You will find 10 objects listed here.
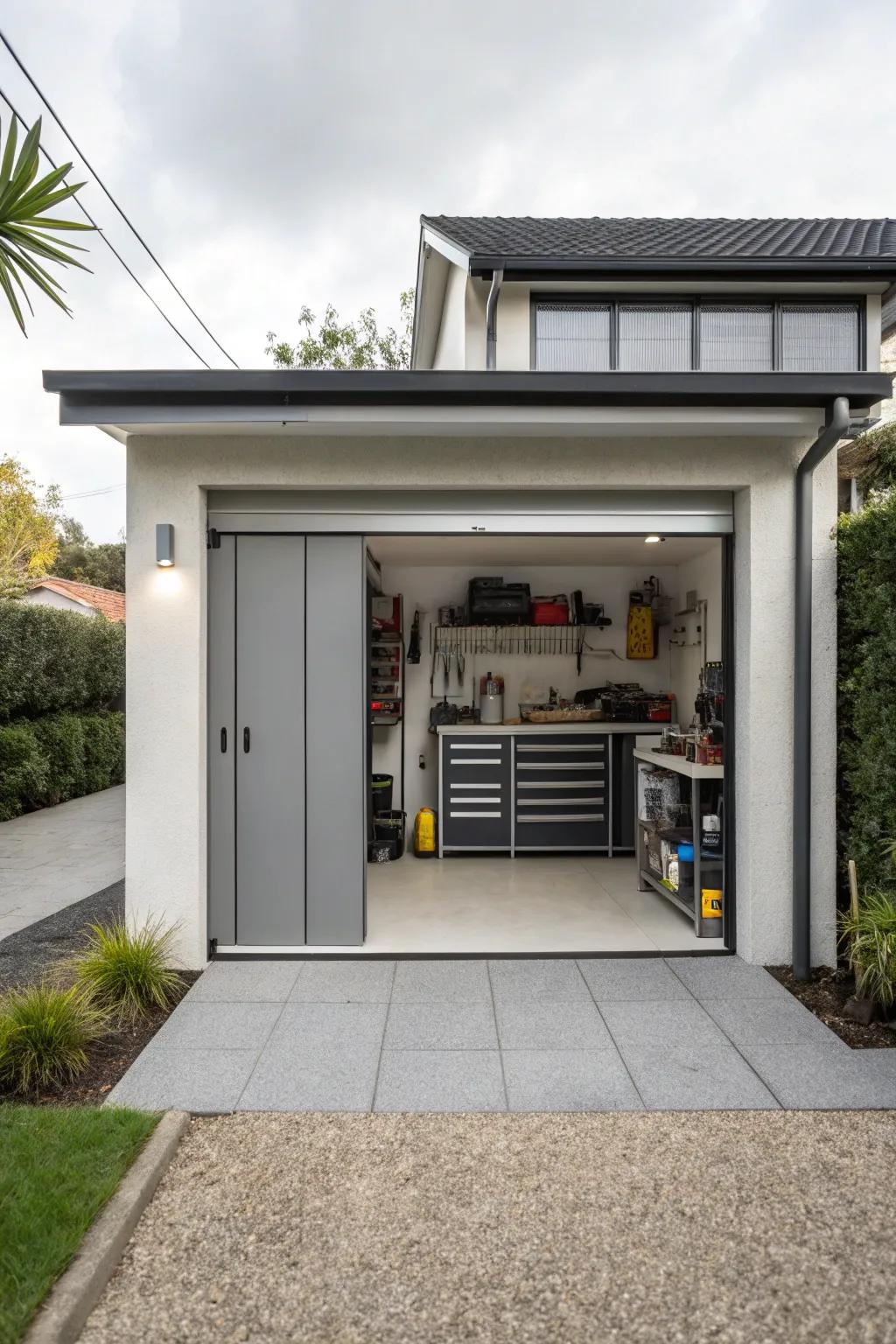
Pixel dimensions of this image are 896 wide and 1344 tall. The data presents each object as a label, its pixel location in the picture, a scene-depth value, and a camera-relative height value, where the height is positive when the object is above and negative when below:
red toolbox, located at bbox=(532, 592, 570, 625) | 7.63 +0.61
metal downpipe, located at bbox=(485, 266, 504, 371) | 7.15 +3.13
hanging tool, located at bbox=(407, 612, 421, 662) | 7.62 +0.28
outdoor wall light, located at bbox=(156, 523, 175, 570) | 4.22 +0.69
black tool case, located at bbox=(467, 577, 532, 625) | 7.42 +0.71
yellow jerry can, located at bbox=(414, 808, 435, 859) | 6.96 -1.36
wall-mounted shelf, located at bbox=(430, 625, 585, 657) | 7.72 +0.37
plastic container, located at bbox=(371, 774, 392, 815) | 7.04 -1.00
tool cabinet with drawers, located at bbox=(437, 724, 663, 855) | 6.90 -0.96
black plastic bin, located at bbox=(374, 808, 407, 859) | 6.91 -1.31
